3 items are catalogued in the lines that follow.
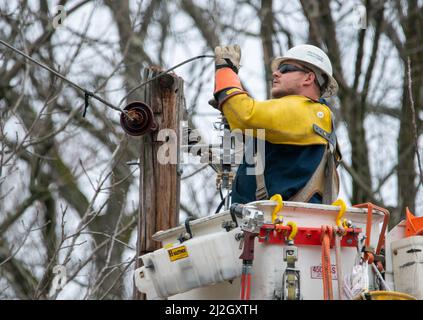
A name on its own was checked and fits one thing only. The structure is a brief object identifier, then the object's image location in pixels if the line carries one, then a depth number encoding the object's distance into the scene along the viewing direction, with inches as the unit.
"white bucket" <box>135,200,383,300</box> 441.7
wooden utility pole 573.0
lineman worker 478.6
